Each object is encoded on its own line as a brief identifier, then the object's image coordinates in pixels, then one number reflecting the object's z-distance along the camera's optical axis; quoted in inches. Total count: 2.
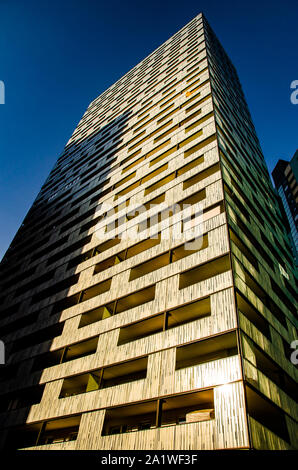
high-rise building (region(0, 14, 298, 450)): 482.0
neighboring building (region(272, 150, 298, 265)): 2313.0
